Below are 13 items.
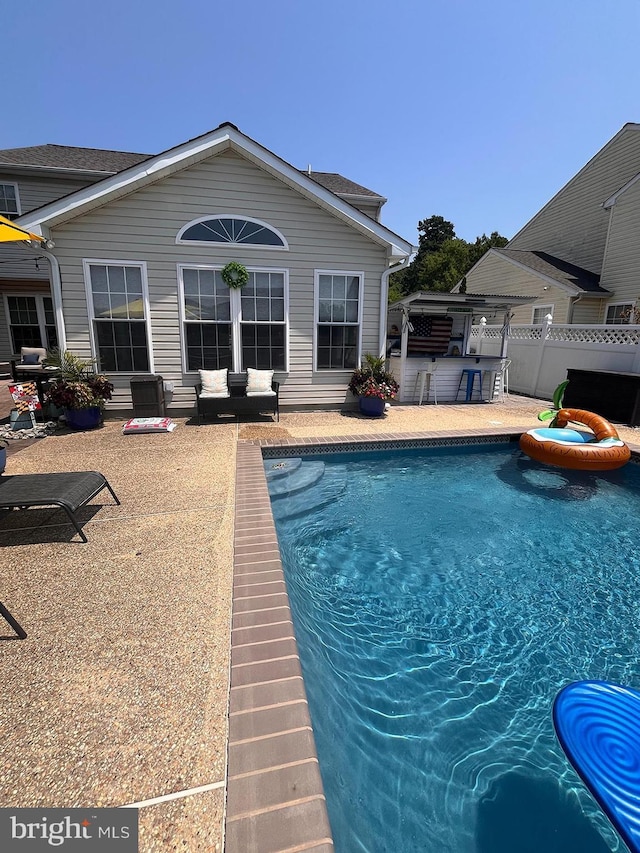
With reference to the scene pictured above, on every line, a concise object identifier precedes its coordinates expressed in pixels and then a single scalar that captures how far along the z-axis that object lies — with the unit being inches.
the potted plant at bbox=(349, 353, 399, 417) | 324.2
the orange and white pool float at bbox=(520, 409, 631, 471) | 225.1
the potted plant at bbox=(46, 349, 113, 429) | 269.4
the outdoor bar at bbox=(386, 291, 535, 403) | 372.5
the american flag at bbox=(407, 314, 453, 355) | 464.1
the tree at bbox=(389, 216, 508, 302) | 1322.6
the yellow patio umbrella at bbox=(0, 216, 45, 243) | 148.8
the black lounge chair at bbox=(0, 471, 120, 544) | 123.0
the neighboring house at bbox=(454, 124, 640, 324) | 531.2
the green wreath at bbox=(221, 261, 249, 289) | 303.3
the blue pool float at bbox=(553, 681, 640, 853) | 64.9
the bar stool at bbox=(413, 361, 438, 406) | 391.5
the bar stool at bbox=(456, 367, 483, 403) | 403.9
